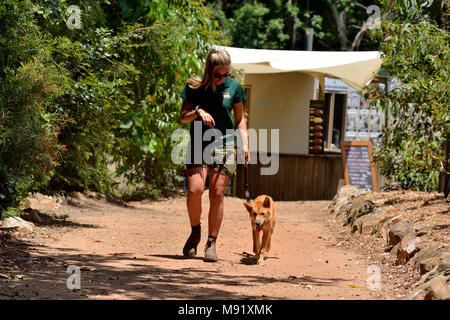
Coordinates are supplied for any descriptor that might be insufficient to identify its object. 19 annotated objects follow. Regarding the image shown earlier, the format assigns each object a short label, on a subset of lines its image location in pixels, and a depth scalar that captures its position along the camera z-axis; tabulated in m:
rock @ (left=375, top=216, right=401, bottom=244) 16.78
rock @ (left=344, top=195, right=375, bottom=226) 19.80
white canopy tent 28.22
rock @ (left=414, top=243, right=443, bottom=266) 12.43
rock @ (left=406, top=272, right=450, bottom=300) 9.48
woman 13.64
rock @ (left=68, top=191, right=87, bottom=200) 24.34
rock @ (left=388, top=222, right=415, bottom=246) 14.96
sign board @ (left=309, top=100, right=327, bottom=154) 32.69
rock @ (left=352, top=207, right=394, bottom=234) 17.84
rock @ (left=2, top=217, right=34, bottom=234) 15.79
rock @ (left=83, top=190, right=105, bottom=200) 25.81
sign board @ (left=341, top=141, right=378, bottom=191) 29.52
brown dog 14.05
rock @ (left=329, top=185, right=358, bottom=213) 24.22
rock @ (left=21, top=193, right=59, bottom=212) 19.63
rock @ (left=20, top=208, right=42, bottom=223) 18.19
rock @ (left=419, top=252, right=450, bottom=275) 10.94
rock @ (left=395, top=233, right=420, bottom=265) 13.52
